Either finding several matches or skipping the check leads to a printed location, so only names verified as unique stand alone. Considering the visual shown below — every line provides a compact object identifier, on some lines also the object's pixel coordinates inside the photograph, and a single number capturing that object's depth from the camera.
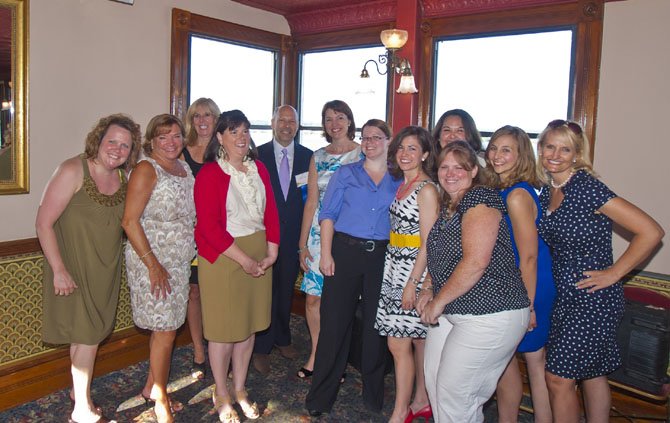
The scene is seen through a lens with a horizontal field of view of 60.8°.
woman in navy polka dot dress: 2.38
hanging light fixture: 4.11
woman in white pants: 2.17
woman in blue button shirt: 3.00
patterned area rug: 3.26
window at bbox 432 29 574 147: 3.98
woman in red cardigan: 2.89
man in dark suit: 3.86
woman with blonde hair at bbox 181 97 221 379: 3.63
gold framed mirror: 3.27
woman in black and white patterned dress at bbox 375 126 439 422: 2.72
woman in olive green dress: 2.70
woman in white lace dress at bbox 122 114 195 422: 2.79
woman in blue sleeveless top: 2.46
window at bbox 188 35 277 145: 4.60
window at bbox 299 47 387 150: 4.91
